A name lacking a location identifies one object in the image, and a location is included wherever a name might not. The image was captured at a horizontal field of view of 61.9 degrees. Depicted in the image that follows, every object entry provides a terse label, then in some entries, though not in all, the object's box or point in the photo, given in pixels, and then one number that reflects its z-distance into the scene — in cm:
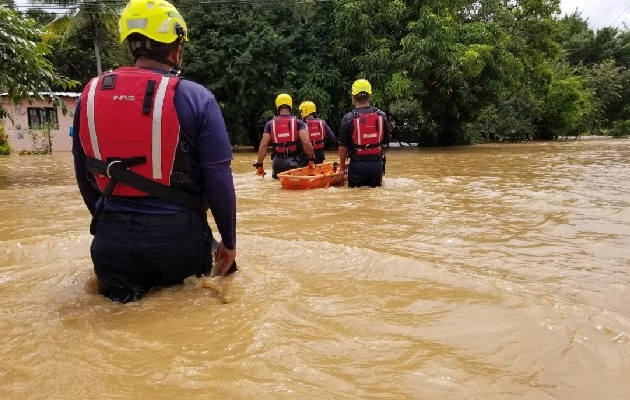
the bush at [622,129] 3816
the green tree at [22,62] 950
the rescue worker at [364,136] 829
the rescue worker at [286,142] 1006
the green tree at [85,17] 2797
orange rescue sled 877
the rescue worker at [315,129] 1142
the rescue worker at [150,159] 271
